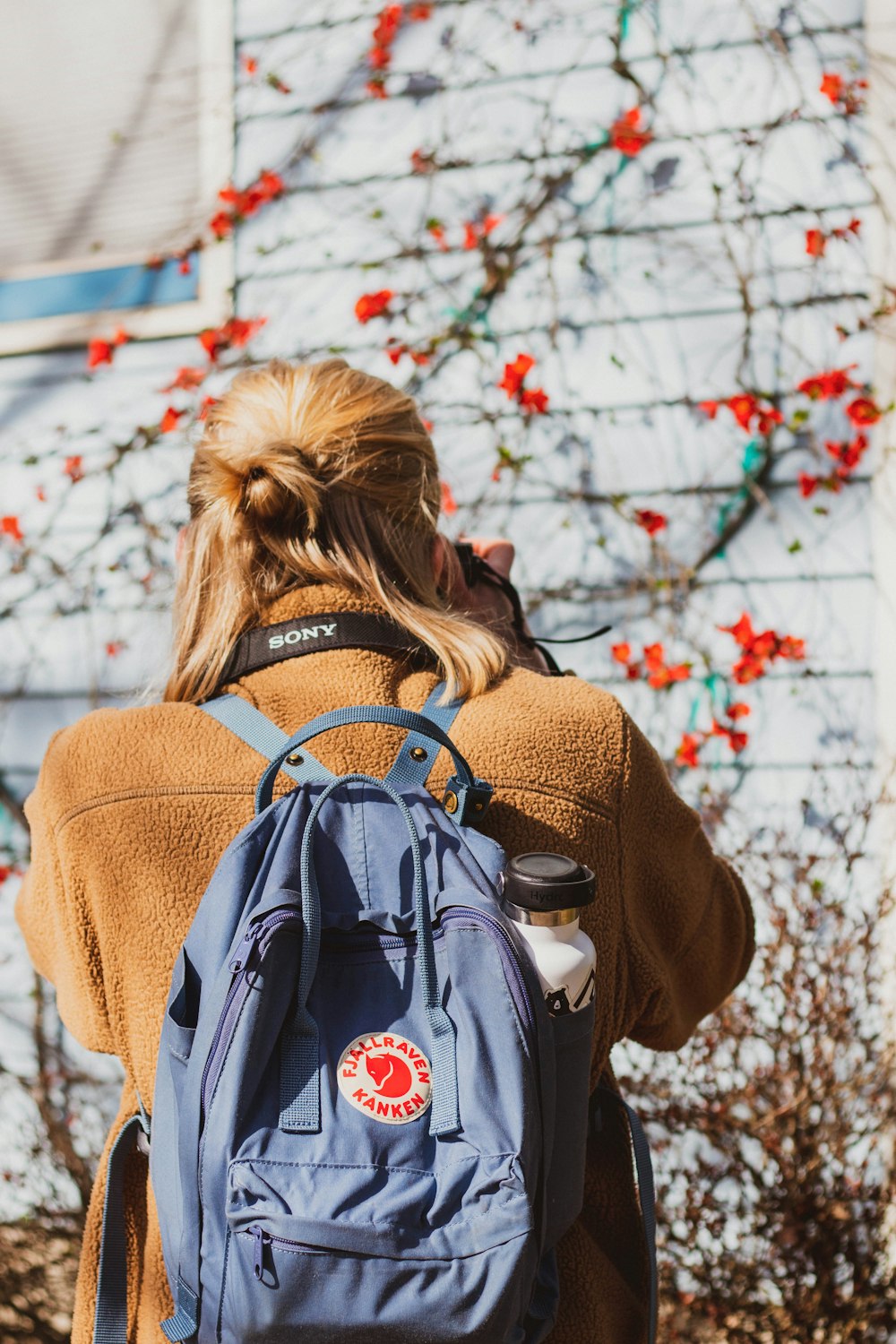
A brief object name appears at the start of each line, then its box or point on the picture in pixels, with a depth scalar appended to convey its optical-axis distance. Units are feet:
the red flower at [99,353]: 11.12
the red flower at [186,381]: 10.95
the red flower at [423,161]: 10.49
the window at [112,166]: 11.20
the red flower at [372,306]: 10.44
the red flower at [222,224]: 11.07
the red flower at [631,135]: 10.03
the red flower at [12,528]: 11.34
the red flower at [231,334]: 10.86
